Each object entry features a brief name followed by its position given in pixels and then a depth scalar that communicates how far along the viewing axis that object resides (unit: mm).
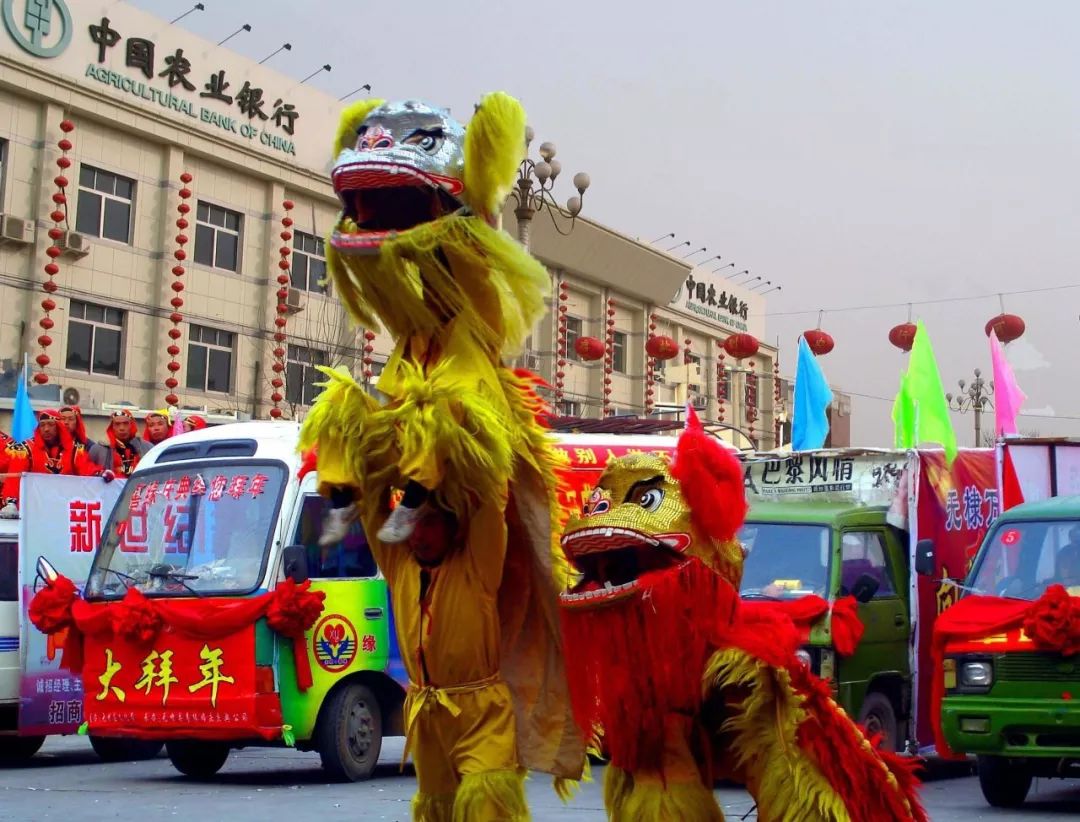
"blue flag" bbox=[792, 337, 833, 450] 15844
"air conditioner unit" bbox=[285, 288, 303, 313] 29797
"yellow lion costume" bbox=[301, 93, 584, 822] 4703
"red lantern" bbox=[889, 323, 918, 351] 26344
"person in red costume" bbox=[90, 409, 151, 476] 12773
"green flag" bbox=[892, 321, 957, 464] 11711
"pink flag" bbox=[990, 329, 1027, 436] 14070
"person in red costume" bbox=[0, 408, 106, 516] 12297
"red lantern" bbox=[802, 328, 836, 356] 28984
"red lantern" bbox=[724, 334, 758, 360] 30359
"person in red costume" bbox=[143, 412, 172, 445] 12773
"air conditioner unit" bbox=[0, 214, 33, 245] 24453
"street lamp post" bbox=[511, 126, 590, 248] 17031
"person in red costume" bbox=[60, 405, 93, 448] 12531
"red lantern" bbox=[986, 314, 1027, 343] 24578
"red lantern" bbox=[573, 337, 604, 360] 30672
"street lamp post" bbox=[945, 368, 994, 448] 40344
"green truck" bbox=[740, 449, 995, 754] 9656
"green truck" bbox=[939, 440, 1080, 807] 8453
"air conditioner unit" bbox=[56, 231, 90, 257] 25438
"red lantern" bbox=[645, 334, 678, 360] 31453
